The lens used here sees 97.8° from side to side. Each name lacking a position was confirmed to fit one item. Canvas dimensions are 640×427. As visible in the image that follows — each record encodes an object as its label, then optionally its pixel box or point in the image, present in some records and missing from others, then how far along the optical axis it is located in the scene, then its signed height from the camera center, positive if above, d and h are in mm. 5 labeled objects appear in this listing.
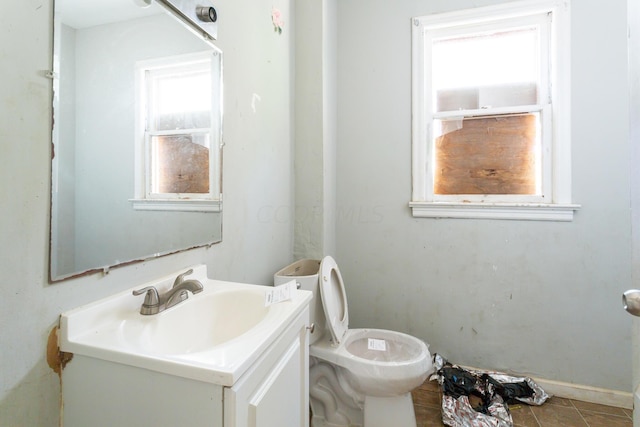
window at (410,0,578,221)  1622 +641
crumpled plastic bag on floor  1378 -978
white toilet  1228 -701
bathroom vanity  508 -320
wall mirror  624 +225
